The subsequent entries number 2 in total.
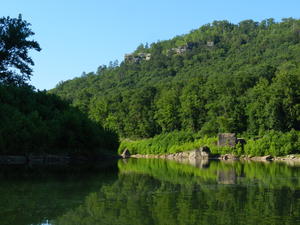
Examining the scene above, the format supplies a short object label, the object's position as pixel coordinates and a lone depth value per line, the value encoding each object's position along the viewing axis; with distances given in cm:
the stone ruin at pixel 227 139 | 8150
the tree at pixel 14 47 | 6122
